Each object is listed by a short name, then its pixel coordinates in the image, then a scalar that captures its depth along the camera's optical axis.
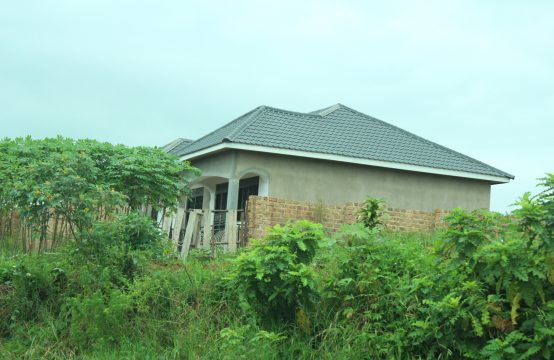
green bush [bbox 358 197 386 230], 10.29
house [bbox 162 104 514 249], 20.22
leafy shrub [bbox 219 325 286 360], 7.91
